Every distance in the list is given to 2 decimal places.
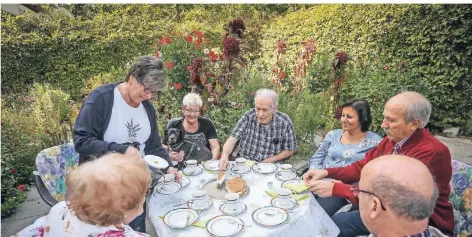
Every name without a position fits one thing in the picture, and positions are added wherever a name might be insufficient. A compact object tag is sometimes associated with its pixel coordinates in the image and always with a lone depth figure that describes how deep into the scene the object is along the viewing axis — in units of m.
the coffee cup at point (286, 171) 2.94
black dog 3.90
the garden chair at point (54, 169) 2.93
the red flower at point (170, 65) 5.29
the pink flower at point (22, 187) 4.20
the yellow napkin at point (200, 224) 2.23
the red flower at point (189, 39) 5.64
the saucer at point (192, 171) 3.08
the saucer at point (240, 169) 3.09
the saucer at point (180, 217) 2.23
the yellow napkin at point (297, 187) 2.67
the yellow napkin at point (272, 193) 2.64
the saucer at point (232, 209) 2.35
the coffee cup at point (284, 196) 2.44
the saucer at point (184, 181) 2.85
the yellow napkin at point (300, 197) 2.57
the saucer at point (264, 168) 3.05
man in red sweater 2.47
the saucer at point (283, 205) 2.41
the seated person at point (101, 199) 1.56
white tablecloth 2.18
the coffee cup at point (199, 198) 2.46
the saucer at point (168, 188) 2.69
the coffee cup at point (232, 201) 2.40
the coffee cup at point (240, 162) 3.25
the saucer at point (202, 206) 2.42
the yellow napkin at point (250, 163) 3.26
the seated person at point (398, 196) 1.49
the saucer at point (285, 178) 2.90
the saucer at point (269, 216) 2.21
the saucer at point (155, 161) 2.65
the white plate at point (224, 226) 2.12
